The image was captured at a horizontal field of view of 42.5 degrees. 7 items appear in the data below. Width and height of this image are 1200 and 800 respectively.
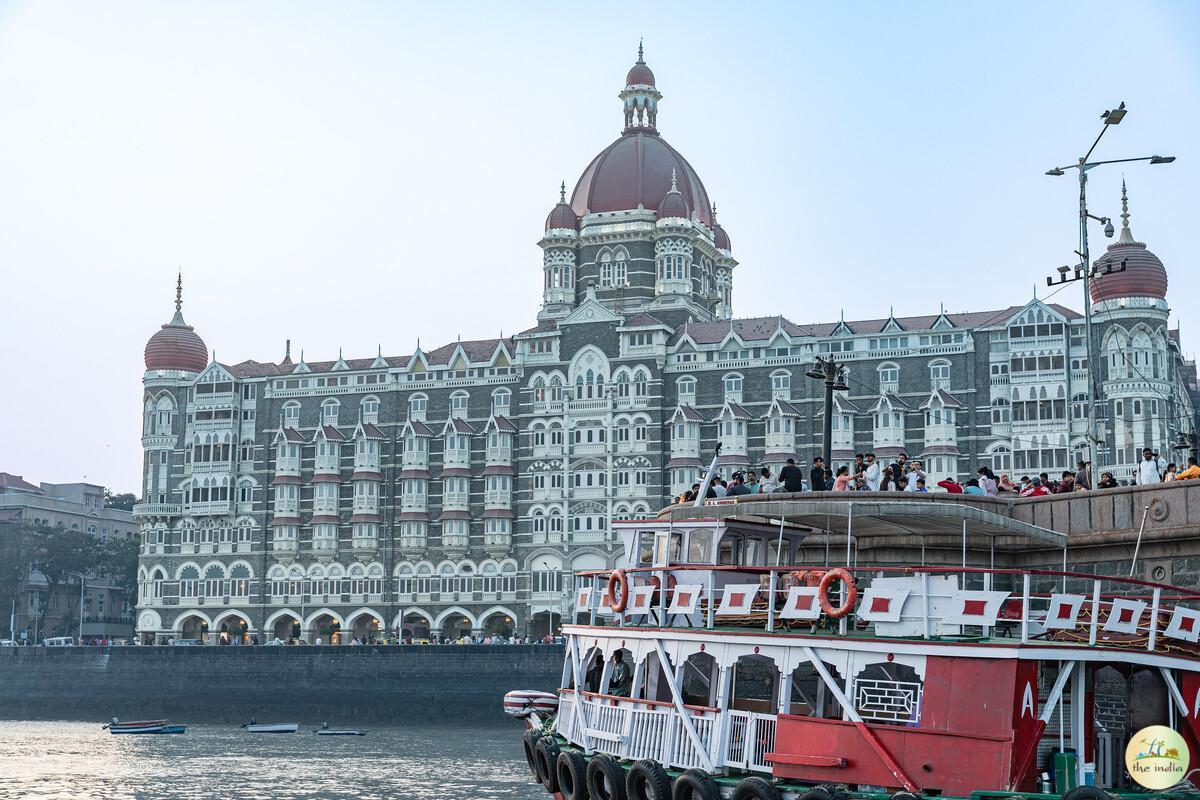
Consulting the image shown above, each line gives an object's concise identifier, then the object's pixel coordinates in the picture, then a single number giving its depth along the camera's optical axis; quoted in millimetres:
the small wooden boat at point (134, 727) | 72188
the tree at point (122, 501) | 143250
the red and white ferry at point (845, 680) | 19625
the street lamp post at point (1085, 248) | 31766
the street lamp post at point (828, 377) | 37781
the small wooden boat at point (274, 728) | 71438
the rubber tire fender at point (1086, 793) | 18125
